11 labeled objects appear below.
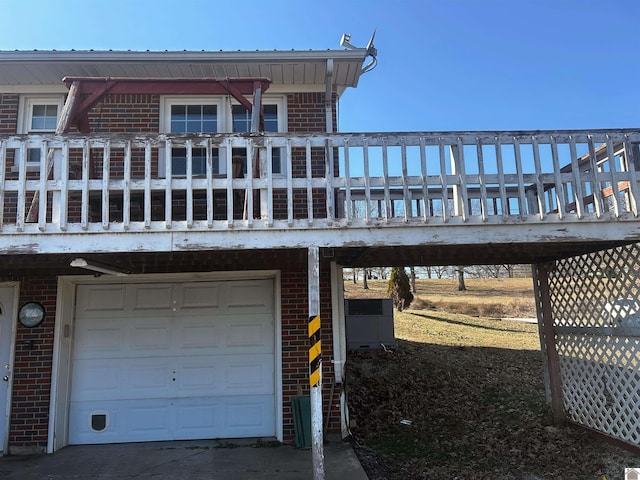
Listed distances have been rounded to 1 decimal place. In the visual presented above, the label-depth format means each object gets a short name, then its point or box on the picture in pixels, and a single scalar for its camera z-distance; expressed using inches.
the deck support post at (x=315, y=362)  162.6
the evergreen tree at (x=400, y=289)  833.5
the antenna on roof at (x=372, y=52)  255.6
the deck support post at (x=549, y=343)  267.2
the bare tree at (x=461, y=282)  1446.9
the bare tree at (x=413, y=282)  1459.6
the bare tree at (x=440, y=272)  2040.2
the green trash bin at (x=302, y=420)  238.1
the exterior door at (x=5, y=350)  238.7
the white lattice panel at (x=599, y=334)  214.4
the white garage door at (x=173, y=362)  255.1
